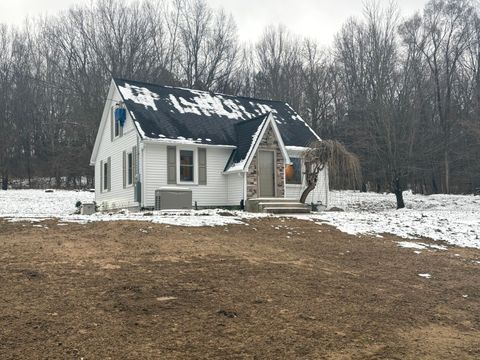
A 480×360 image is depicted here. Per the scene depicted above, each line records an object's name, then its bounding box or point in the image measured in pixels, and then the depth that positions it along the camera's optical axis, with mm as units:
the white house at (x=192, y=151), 18500
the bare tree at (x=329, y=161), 18984
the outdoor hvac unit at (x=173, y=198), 16938
